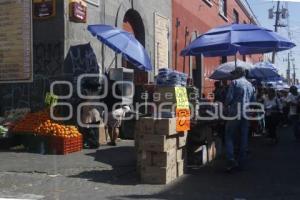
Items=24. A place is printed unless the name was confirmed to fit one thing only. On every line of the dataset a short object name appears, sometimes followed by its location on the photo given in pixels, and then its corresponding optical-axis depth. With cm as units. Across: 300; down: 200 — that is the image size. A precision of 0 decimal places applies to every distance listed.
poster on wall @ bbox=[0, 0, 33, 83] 1006
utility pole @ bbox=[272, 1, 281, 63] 4357
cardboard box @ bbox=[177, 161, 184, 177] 729
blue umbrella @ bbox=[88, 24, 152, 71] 992
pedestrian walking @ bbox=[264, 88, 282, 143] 1178
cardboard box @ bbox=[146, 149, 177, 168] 684
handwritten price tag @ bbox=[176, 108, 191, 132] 720
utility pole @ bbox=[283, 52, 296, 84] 6565
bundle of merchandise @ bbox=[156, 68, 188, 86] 806
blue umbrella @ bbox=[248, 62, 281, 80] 1576
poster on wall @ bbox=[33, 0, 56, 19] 1017
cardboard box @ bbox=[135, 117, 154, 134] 695
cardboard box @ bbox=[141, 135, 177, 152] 682
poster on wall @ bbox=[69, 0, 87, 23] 1026
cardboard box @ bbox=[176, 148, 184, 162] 727
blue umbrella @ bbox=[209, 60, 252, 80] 1422
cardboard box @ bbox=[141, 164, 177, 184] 679
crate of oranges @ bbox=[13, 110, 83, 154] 883
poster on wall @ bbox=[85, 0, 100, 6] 1102
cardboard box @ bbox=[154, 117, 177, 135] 686
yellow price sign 740
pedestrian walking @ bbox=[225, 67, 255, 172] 784
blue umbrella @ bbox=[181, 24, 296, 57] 920
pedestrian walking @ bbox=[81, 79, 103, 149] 954
